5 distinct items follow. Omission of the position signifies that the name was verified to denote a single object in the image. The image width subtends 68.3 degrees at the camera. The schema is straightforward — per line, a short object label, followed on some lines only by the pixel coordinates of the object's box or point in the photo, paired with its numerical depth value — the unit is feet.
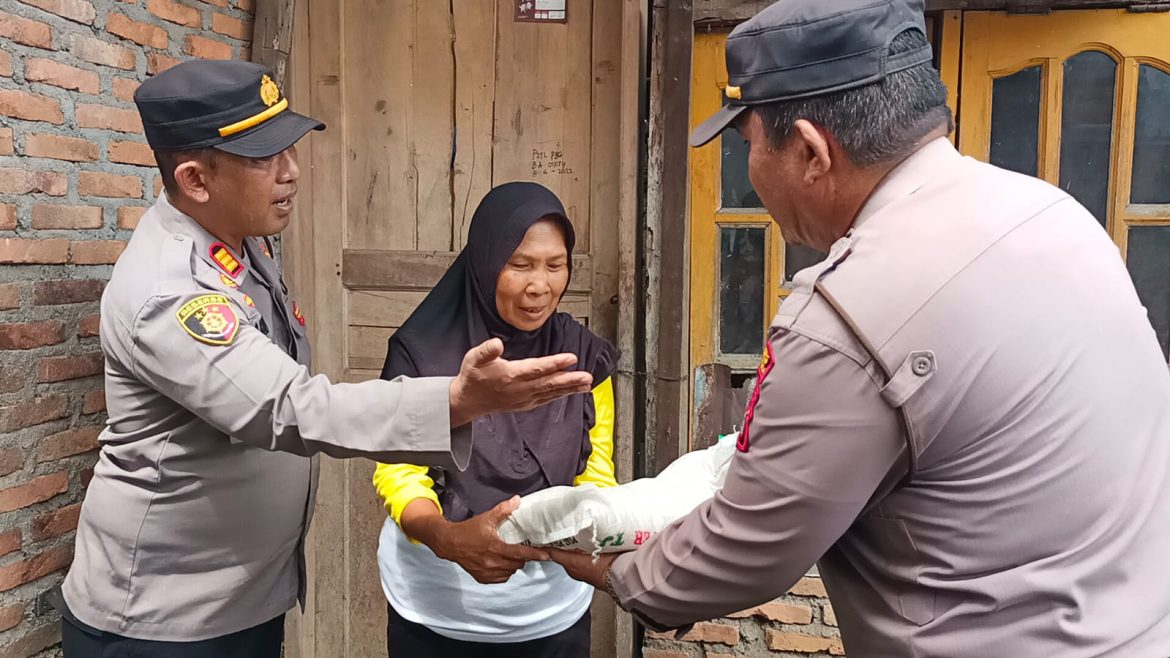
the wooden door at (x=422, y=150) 9.33
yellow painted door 8.15
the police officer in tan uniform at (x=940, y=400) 3.60
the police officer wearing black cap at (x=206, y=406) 5.02
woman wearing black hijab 6.63
